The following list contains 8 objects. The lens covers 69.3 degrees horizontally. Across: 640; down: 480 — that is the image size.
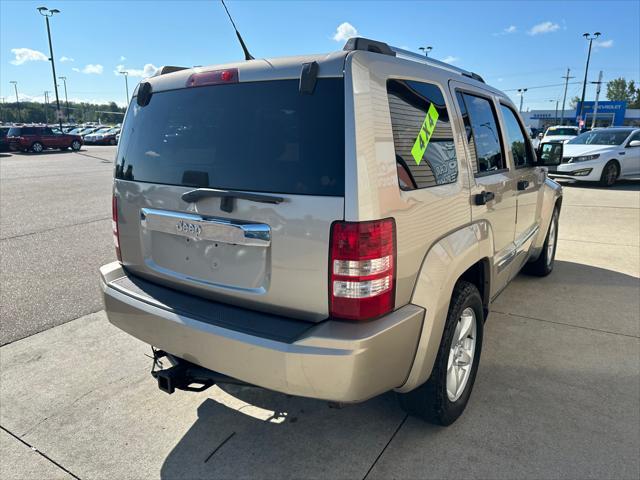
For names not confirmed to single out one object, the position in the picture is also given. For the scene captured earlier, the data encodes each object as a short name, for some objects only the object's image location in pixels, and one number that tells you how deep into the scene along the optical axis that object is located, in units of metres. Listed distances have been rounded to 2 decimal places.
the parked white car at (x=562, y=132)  25.92
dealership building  62.75
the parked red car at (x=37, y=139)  29.86
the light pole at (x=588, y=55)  39.31
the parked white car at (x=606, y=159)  12.74
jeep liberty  1.94
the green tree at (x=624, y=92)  88.44
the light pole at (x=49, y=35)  32.97
